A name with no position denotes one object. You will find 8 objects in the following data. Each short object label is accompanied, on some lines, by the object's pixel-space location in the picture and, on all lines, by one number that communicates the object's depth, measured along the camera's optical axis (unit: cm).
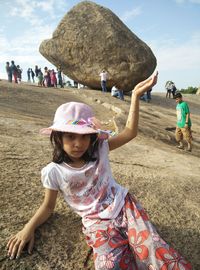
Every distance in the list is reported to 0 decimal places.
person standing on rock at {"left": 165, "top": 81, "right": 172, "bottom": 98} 1533
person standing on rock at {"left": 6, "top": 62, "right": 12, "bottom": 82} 1359
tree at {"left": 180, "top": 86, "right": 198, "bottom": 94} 2628
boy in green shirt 566
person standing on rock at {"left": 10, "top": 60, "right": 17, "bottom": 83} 1360
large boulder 1227
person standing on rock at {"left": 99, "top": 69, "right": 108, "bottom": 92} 1197
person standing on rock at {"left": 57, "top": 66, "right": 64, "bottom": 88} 1335
